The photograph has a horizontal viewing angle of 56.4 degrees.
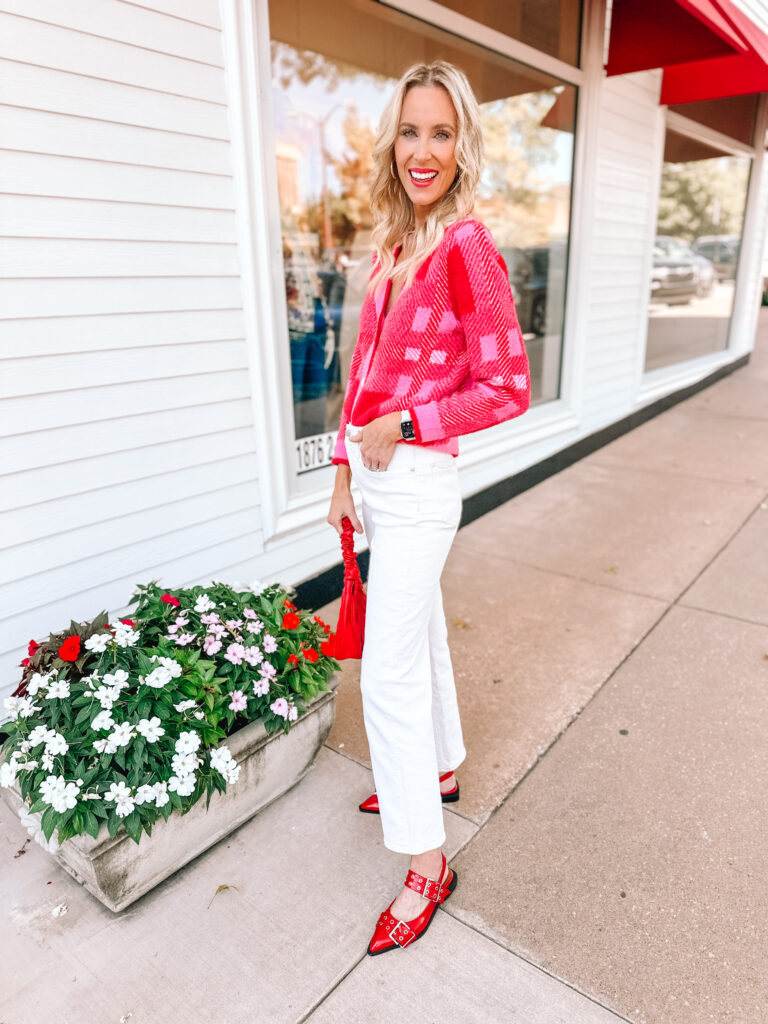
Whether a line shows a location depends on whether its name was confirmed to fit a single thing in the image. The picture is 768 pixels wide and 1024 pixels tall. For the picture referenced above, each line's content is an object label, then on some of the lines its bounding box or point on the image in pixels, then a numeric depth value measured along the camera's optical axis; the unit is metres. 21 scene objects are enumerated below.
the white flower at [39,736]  1.80
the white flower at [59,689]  1.87
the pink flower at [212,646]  2.06
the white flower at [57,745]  1.78
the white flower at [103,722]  1.80
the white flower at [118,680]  1.86
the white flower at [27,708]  1.89
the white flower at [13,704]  1.95
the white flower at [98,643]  1.95
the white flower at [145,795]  1.78
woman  1.56
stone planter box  1.80
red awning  4.29
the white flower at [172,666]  1.91
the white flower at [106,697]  1.83
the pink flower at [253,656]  2.10
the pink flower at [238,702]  2.02
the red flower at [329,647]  2.02
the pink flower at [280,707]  2.09
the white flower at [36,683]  1.92
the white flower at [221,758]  1.92
